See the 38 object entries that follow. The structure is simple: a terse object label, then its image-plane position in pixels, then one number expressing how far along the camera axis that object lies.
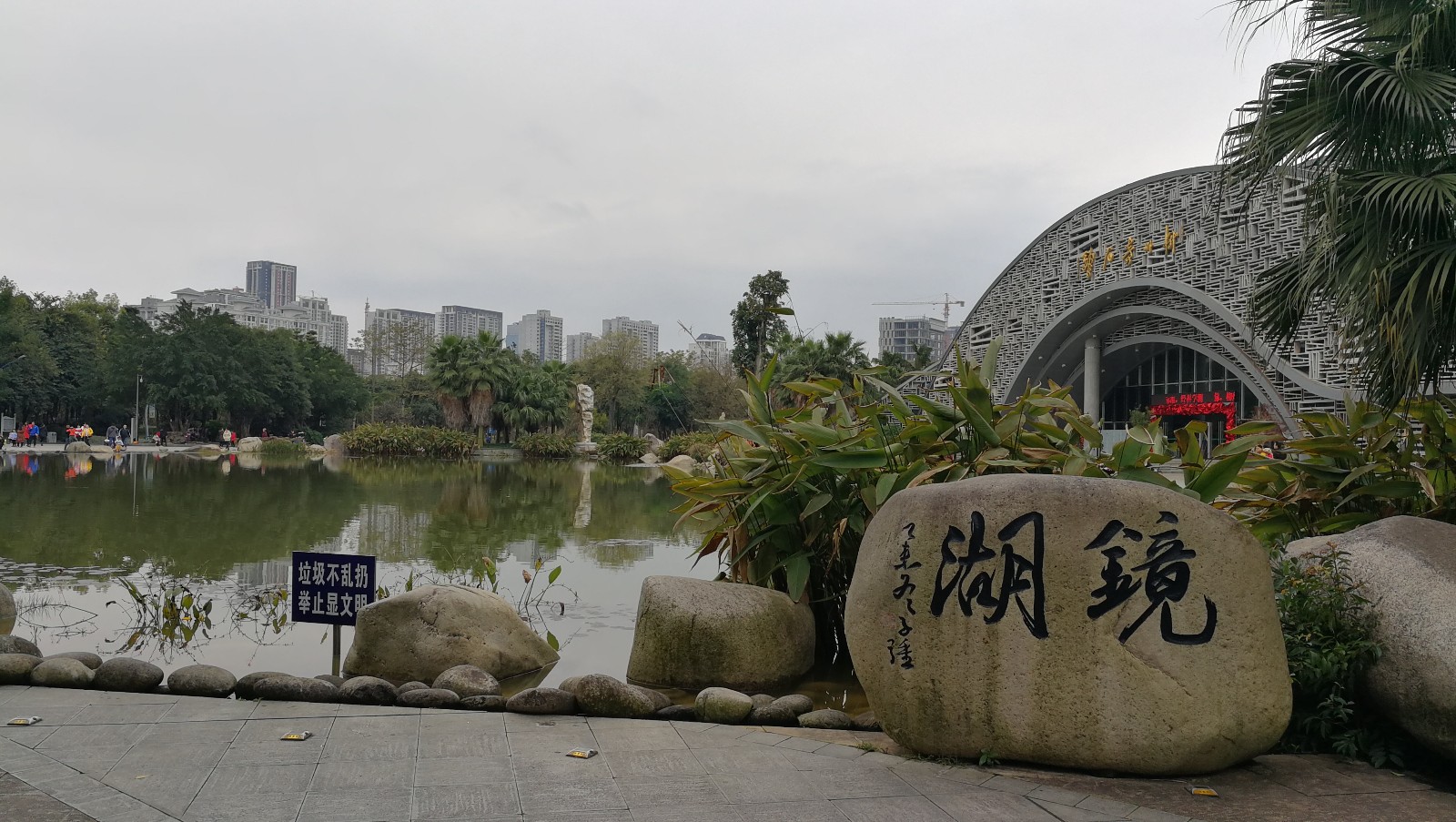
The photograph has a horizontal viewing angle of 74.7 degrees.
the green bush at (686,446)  35.34
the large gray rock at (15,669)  4.86
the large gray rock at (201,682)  4.76
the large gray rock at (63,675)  4.83
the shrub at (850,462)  5.70
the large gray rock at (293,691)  4.67
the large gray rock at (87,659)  5.18
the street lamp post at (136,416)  48.97
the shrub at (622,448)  41.78
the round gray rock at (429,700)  4.73
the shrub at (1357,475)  5.78
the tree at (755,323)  42.91
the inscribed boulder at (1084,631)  3.74
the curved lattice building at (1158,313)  24.81
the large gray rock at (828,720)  4.80
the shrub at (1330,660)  4.14
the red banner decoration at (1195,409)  30.47
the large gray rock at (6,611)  7.50
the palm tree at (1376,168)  4.97
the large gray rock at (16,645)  5.52
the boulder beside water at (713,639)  6.08
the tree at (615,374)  56.44
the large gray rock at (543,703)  4.59
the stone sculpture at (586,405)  47.78
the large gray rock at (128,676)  4.79
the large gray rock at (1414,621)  3.81
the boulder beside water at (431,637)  6.17
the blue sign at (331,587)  6.06
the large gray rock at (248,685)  4.72
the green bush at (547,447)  42.97
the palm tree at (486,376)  43.94
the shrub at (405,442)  41.09
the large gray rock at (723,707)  4.70
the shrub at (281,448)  43.94
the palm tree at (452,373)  43.81
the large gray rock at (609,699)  4.65
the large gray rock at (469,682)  4.97
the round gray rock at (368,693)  4.71
